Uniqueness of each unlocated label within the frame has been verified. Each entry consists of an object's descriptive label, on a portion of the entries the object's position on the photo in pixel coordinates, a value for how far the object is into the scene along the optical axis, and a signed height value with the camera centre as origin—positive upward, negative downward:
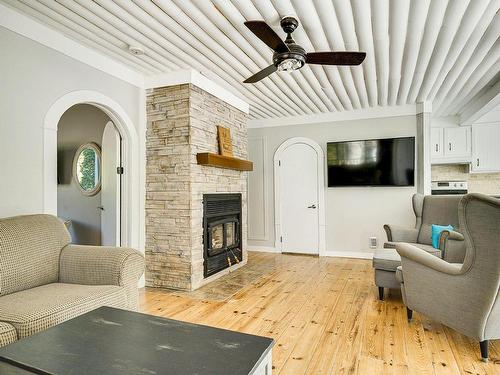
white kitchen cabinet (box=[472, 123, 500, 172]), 5.41 +0.68
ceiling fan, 2.40 +1.07
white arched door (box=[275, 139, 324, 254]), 5.54 -0.17
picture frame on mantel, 4.13 +0.64
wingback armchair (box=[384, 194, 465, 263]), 3.86 -0.41
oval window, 4.51 +0.30
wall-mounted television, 4.93 +0.41
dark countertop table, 1.05 -0.61
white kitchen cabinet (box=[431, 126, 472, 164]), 5.59 +0.77
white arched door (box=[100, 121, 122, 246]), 3.70 +0.02
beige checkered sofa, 1.74 -0.58
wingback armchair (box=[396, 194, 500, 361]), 1.83 -0.61
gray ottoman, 3.02 -0.82
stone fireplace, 3.57 -0.01
